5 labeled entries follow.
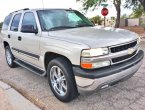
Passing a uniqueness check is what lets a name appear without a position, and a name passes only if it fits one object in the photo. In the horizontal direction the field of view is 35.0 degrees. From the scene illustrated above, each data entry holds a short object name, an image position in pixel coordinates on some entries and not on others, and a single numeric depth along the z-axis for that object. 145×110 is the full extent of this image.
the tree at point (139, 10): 19.12
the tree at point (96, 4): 19.14
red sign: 13.71
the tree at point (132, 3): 17.91
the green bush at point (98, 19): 26.48
